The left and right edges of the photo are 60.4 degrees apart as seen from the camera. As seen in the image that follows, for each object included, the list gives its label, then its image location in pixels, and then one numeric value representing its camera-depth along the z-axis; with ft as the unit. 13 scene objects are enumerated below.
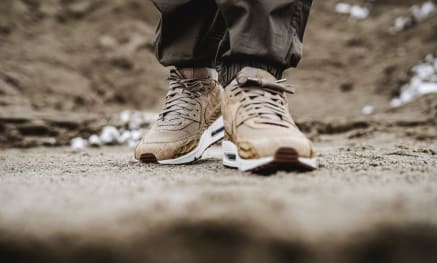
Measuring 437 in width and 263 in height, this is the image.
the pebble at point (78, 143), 7.54
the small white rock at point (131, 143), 7.75
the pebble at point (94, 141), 7.71
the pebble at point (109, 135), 7.89
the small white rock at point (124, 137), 7.98
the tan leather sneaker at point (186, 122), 3.57
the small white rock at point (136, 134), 7.95
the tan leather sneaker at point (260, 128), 2.54
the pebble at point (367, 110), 8.73
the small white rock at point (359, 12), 13.32
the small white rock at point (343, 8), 13.87
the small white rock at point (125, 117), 8.43
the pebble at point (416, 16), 11.51
